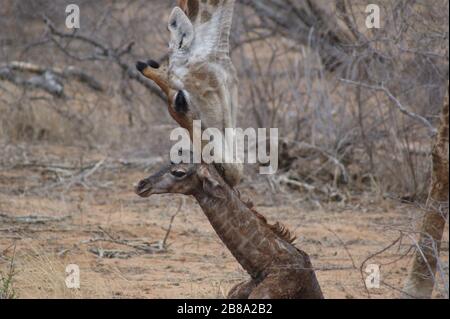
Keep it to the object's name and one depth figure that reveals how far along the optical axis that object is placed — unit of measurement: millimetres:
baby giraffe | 9133
